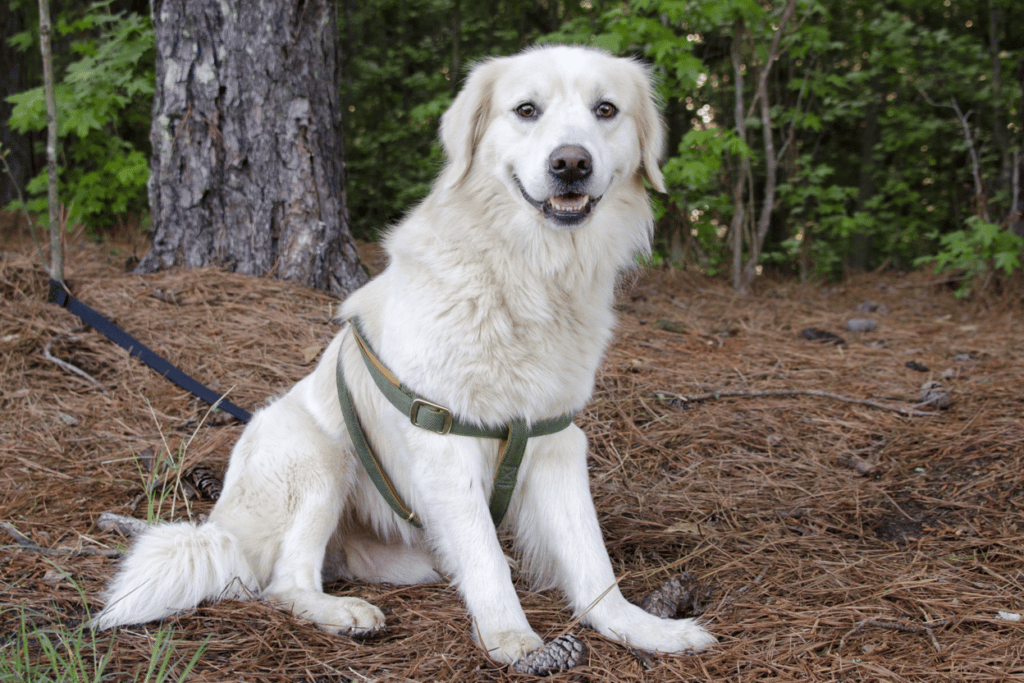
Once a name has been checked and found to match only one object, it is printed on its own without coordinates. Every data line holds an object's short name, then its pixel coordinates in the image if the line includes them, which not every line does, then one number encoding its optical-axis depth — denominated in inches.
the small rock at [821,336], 161.2
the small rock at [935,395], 114.9
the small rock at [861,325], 175.3
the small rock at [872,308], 209.6
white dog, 68.1
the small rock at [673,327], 161.9
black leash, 102.2
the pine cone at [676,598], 72.6
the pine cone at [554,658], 59.5
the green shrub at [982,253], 195.9
